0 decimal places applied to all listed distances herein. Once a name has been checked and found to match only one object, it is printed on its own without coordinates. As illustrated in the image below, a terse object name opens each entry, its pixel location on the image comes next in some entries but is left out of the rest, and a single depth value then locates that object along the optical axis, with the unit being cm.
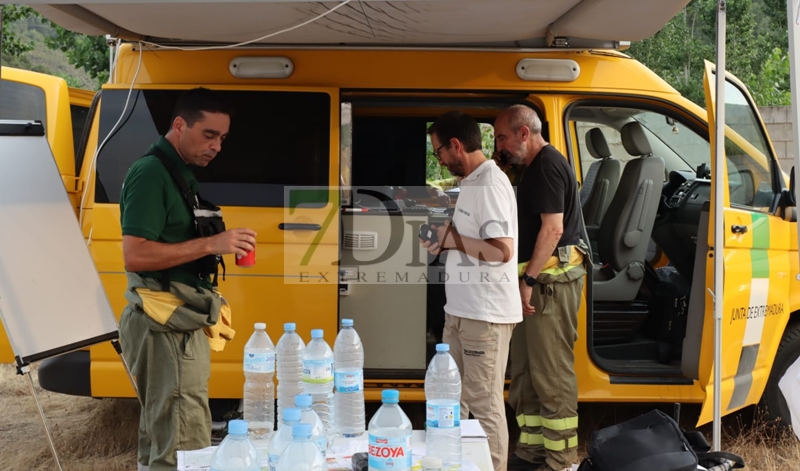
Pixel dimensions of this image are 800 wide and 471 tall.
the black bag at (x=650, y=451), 239
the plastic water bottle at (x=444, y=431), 208
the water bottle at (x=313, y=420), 194
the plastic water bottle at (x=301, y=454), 175
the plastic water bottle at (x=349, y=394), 239
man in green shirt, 268
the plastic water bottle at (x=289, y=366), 279
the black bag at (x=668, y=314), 445
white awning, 321
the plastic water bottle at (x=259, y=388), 259
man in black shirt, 372
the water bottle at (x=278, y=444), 191
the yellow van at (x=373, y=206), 383
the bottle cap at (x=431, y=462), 198
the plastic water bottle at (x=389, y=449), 188
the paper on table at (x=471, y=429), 237
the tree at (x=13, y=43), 779
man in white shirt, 323
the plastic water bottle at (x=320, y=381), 233
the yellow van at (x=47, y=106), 401
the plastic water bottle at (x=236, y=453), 181
